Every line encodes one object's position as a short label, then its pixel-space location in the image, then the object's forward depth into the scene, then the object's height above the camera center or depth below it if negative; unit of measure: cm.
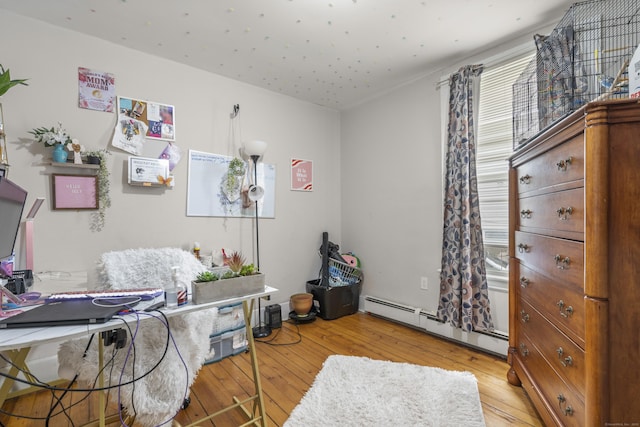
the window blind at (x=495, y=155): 227 +48
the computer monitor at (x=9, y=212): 111 +1
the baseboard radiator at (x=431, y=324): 223 -101
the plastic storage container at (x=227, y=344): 222 -105
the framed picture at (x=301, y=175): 324 +45
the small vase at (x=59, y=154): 188 +40
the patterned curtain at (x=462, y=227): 230 -11
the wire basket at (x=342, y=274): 325 -69
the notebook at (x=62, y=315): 96 -36
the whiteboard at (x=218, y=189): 254 +24
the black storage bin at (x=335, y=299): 306 -93
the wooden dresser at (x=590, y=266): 93 -19
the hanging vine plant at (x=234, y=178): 272 +34
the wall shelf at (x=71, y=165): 190 +33
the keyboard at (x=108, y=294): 121 -35
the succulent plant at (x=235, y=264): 143 -25
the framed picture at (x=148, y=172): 218 +33
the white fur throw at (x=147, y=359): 132 -70
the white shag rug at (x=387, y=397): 153 -110
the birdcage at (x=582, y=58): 147 +87
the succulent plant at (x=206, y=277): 131 -29
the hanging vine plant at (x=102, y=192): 208 +16
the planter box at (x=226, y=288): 127 -35
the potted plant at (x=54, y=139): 187 +49
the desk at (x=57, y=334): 87 -39
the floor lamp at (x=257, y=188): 269 +25
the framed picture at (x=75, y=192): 194 +16
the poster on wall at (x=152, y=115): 222 +80
